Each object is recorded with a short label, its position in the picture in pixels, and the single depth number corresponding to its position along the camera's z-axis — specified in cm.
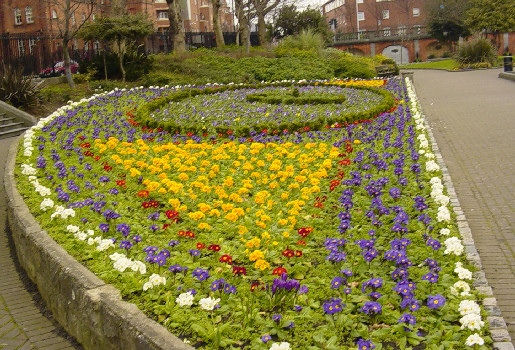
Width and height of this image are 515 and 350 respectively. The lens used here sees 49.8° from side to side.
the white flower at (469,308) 354
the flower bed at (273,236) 370
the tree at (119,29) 1966
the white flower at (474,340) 326
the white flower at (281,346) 323
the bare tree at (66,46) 1816
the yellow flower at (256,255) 435
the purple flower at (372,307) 359
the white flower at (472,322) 341
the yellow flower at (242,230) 507
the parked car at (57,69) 2170
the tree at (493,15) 4450
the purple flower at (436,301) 371
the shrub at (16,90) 1592
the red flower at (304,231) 493
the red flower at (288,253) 445
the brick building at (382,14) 7456
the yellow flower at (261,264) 418
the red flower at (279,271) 423
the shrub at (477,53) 3189
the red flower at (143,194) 635
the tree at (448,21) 5358
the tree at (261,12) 3544
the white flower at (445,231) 474
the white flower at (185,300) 387
